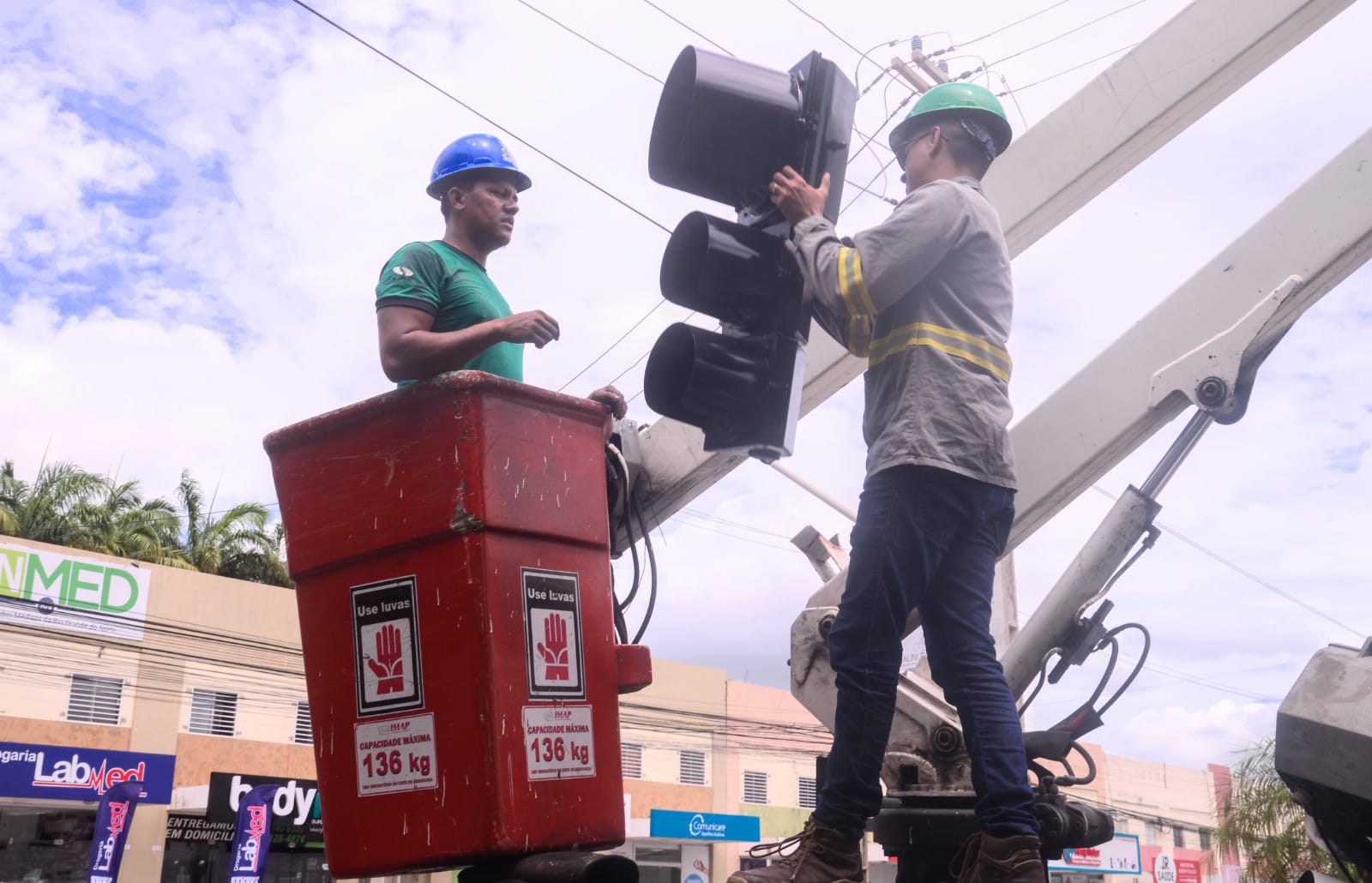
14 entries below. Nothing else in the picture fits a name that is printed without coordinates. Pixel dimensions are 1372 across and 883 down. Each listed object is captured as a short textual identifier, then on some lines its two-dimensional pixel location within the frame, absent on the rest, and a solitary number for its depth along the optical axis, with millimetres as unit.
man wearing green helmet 2664
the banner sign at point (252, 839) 20125
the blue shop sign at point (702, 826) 26719
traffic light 3225
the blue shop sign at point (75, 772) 18406
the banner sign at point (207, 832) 20484
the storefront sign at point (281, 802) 20484
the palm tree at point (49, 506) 23125
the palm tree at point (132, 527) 23359
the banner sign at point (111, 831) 18672
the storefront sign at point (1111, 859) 33469
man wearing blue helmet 2898
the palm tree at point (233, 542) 25656
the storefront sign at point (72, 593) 19094
